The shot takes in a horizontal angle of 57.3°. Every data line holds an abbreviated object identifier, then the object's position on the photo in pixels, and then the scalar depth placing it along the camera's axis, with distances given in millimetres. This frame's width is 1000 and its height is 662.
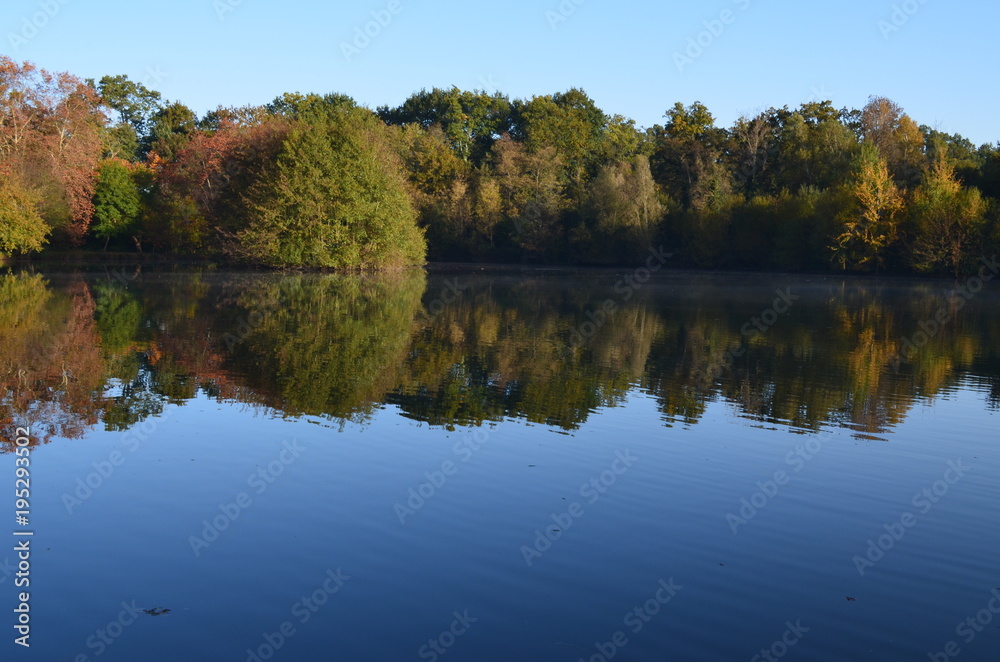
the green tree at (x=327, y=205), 53219
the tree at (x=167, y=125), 90544
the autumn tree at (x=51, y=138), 52469
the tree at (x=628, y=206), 75312
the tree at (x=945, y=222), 63719
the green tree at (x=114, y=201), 67250
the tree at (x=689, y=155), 80438
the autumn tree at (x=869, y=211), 66688
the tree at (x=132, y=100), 104625
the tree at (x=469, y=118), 94000
